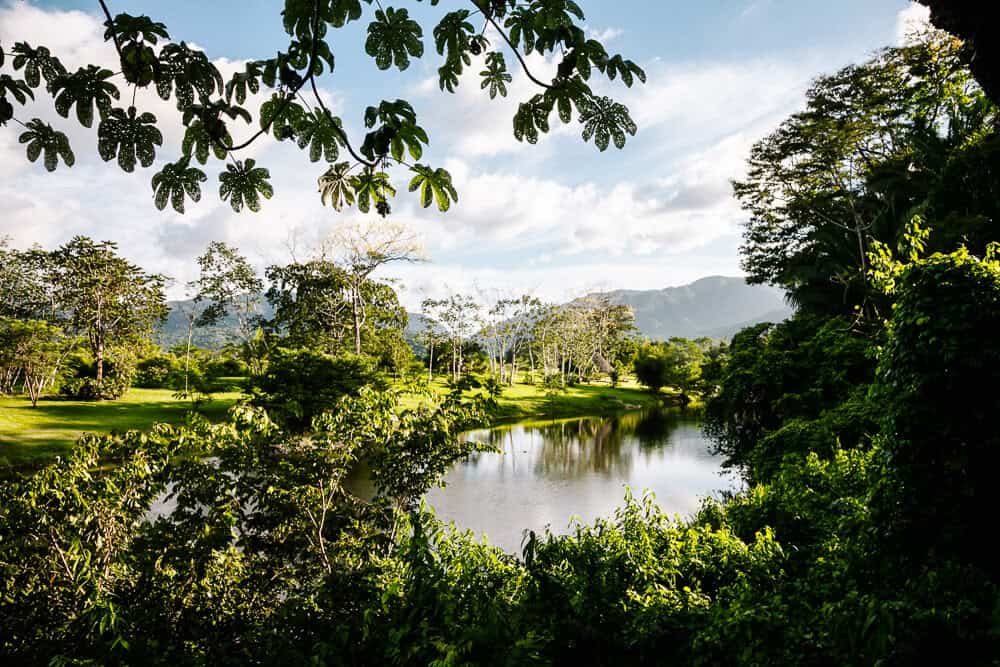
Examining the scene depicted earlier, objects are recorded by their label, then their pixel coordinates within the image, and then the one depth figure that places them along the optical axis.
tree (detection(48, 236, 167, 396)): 24.42
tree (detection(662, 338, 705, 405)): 43.78
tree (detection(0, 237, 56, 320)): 24.59
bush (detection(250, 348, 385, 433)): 14.24
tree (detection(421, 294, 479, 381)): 43.47
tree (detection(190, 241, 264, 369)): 25.36
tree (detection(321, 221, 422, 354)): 24.58
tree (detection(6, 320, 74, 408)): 19.58
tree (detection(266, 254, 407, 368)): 24.53
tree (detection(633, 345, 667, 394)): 47.59
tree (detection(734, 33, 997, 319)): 12.79
